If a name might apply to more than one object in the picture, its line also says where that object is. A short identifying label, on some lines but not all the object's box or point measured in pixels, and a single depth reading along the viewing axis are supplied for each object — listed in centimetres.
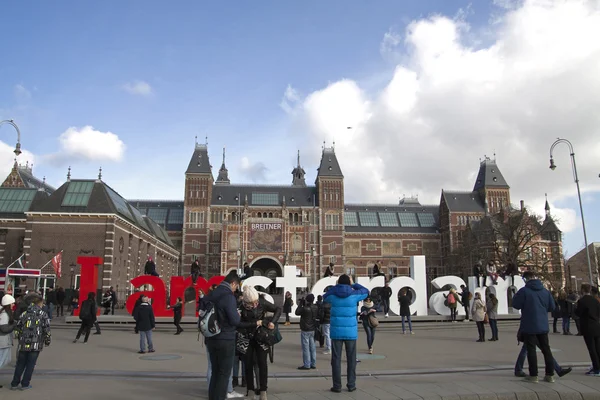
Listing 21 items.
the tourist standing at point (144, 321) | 1221
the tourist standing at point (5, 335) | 796
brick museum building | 6481
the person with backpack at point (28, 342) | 793
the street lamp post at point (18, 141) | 1655
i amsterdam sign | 2016
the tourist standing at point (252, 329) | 731
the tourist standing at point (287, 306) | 1911
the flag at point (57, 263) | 3072
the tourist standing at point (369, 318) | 1199
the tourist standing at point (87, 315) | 1474
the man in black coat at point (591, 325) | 872
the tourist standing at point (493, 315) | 1502
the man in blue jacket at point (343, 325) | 743
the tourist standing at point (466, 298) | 2078
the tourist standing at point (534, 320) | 796
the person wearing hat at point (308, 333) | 1008
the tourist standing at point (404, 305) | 1700
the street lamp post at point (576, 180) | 2518
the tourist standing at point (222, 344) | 625
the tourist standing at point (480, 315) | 1461
